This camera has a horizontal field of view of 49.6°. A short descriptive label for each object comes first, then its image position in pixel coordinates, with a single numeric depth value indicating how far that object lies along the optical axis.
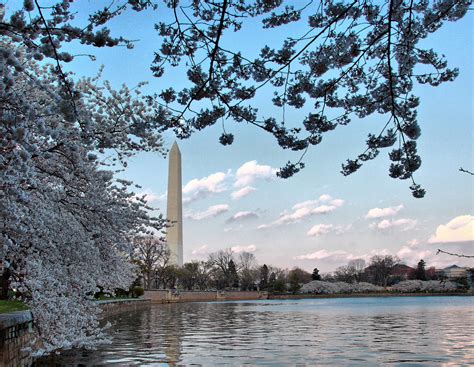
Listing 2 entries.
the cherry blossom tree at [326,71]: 4.80
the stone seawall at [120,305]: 26.64
